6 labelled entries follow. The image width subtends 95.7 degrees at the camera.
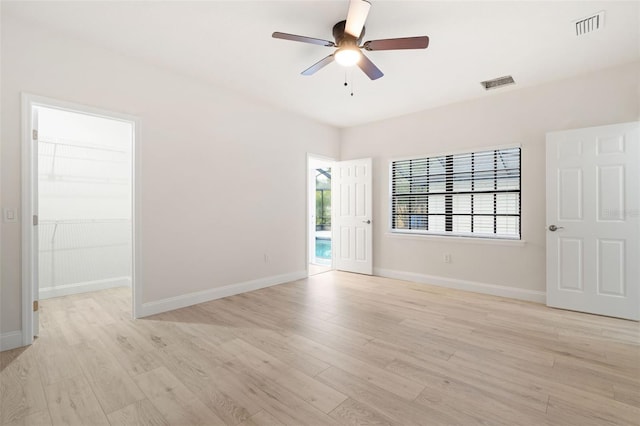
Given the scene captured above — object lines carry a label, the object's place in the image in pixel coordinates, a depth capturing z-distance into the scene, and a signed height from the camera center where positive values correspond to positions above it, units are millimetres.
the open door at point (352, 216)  5301 -43
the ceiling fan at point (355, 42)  2107 +1400
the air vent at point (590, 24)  2451 +1658
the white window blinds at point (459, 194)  4094 +299
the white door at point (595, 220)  3156 -79
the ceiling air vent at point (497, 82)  3610 +1679
